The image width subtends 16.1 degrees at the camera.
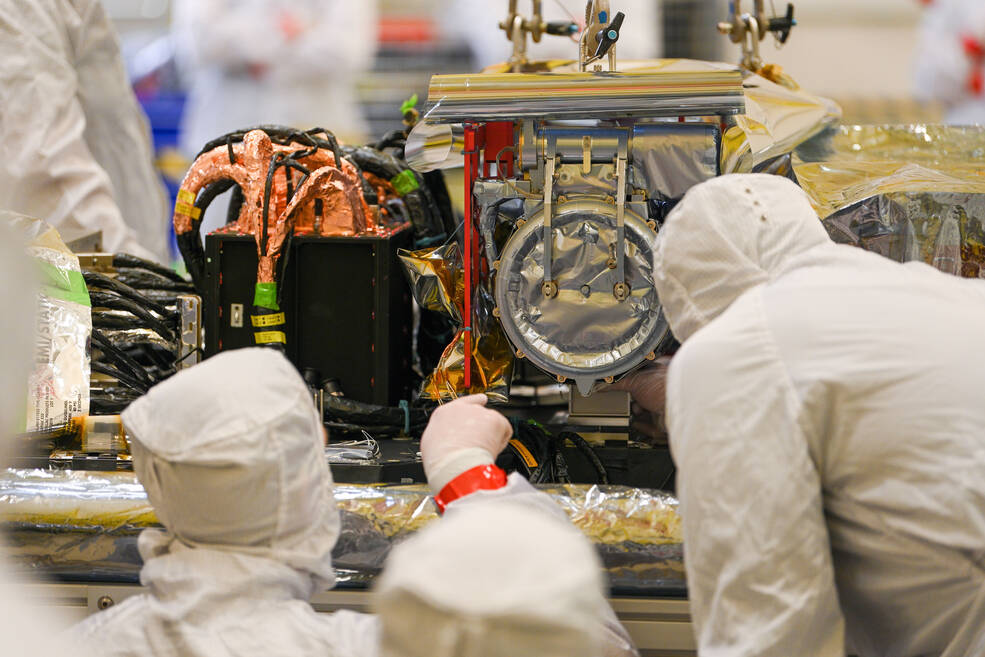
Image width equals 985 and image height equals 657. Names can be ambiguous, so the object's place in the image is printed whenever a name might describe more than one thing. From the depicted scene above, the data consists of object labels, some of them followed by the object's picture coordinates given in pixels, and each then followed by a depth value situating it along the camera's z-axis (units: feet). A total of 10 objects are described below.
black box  13.54
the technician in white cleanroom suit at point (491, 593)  9.23
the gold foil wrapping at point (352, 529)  12.70
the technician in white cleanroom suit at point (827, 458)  11.80
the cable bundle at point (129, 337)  13.63
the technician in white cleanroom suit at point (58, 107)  15.84
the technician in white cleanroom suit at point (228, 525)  11.60
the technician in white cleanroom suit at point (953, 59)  25.72
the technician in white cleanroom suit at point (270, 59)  24.12
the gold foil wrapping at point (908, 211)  13.38
